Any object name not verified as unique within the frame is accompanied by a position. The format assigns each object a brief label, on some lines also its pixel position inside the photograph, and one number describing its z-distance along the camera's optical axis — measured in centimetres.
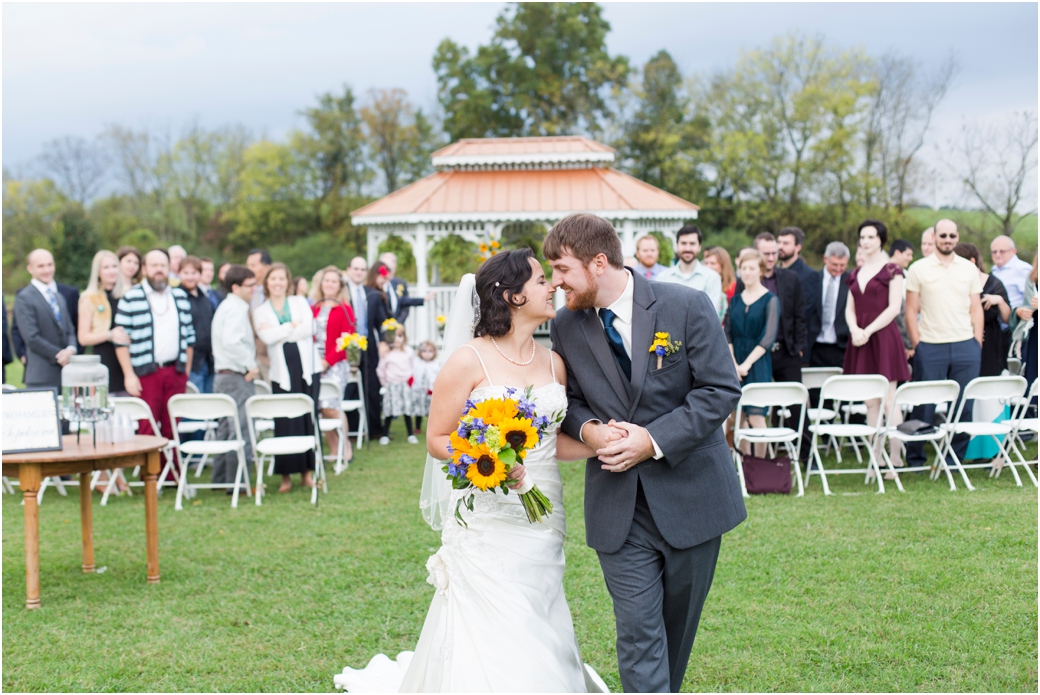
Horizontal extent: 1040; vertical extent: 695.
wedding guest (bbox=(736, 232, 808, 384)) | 898
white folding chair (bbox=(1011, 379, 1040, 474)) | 805
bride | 361
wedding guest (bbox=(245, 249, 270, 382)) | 904
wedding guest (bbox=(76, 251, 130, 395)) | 877
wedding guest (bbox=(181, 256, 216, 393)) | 991
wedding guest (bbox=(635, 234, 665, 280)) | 891
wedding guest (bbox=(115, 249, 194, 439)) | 866
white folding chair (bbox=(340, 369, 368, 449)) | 1095
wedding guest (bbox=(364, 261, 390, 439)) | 1157
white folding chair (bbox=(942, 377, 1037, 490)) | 802
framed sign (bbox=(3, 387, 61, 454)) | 546
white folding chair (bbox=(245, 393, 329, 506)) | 814
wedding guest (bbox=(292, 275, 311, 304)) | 1032
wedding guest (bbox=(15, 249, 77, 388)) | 860
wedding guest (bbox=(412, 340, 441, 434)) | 1180
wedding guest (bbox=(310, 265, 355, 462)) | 1020
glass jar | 573
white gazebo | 2231
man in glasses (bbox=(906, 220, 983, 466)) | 841
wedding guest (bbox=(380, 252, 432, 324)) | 1231
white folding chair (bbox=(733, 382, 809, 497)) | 789
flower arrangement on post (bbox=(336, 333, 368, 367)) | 1016
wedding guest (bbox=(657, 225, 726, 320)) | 852
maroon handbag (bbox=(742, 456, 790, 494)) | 796
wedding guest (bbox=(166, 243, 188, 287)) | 1128
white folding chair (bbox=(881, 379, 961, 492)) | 789
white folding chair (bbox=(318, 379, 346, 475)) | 957
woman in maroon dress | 848
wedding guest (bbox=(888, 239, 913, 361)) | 1091
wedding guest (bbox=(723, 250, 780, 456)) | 846
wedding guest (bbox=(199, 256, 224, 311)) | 1111
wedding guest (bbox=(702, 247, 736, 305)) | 953
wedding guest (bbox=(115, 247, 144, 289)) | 933
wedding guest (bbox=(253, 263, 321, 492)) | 854
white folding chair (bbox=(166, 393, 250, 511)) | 805
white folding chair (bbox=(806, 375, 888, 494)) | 796
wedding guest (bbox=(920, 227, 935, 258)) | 1039
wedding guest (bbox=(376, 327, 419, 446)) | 1166
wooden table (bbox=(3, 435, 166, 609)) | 541
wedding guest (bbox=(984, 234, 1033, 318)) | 995
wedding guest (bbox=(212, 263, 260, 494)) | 859
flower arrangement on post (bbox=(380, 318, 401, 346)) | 1138
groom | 328
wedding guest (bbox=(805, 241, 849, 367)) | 971
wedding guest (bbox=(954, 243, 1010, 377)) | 938
